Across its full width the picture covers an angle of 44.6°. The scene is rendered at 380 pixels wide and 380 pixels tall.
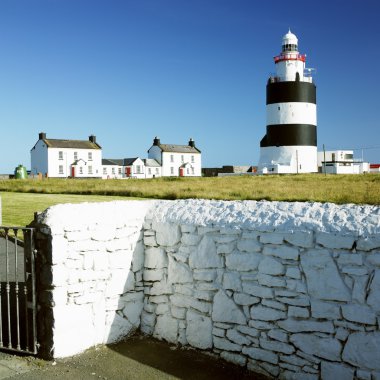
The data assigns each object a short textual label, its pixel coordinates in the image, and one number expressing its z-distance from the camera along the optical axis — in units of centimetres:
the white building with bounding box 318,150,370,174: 5524
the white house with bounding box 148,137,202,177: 7656
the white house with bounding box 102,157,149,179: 7306
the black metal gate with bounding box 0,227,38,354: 496
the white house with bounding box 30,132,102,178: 6506
